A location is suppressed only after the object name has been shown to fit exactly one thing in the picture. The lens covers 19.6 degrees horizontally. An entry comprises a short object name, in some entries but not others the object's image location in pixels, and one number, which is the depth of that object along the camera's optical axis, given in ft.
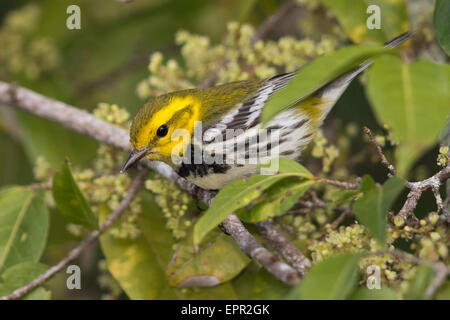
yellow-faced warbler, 1.17
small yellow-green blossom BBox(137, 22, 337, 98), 1.24
